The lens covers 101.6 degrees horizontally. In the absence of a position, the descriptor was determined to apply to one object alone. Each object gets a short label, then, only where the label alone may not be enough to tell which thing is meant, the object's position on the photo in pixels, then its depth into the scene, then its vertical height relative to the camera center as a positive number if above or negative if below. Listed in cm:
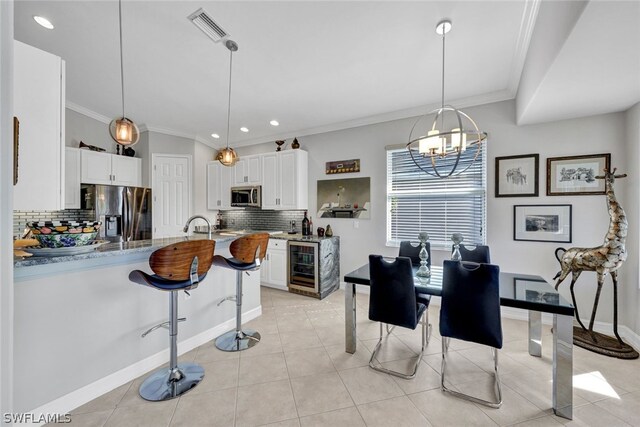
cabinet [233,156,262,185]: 488 +77
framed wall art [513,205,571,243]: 294 -12
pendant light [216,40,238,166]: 337 +71
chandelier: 342 +99
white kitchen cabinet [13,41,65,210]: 155 +51
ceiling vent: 210 +157
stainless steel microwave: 486 +28
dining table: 171 -64
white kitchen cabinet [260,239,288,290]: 426 -91
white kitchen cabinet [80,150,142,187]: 401 +68
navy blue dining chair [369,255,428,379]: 211 -70
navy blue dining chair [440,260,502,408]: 182 -69
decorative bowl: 158 -14
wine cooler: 398 -90
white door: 473 +33
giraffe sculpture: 235 -39
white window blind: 340 +14
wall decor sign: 424 +76
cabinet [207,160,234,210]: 523 +52
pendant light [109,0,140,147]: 225 +70
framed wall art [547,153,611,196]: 279 +43
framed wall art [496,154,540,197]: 307 +45
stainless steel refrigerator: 397 +2
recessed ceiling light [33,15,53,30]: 232 +170
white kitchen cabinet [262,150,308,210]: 450 +56
